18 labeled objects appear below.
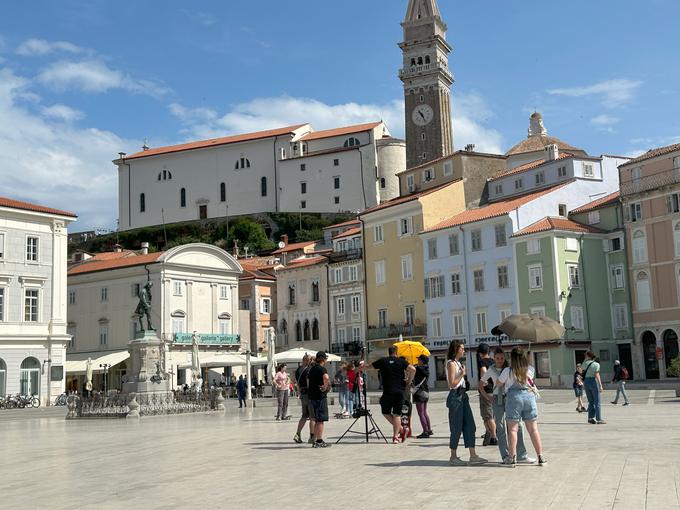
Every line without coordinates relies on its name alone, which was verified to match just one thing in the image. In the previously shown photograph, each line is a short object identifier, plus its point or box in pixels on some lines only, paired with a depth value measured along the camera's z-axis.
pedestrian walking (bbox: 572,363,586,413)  24.18
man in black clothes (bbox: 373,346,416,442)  15.53
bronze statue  34.19
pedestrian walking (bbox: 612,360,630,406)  26.81
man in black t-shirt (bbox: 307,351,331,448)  15.96
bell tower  110.50
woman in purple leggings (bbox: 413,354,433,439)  17.14
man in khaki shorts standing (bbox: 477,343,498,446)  13.93
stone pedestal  33.19
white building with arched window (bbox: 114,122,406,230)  107.19
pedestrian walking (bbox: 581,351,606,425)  19.17
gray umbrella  15.91
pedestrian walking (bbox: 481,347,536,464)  12.21
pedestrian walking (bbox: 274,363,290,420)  25.66
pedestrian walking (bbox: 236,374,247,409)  37.66
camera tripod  16.92
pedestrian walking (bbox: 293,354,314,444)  16.28
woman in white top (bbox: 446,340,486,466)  12.39
